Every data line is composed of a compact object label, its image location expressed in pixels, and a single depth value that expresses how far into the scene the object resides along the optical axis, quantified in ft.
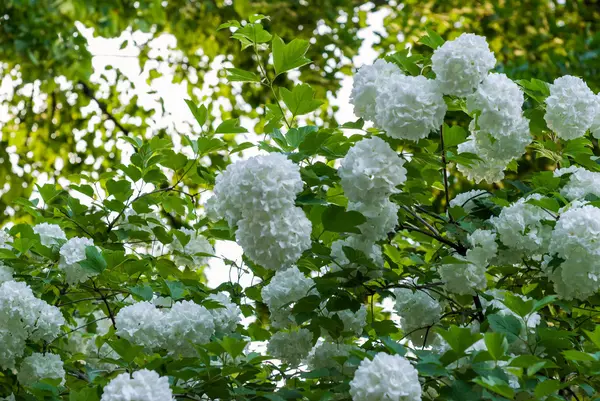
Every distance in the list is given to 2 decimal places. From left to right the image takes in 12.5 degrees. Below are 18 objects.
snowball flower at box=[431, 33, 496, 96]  10.64
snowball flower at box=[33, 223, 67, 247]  11.61
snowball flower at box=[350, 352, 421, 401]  10.07
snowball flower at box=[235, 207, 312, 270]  10.36
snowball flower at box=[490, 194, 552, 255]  10.85
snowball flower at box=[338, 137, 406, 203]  10.41
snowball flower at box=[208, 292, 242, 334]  11.13
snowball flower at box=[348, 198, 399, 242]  10.56
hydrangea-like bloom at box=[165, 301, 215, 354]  10.88
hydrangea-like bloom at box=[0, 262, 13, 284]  11.34
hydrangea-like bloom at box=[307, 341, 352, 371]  11.02
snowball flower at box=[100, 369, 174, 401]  10.10
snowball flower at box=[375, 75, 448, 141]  10.53
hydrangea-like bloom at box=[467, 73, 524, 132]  10.79
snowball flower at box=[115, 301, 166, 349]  10.87
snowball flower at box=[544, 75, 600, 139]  11.00
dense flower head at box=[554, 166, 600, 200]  11.00
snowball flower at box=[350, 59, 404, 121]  10.78
